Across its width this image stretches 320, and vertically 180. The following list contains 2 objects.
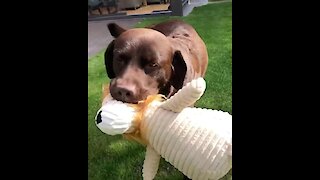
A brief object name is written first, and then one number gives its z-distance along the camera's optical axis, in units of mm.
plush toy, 936
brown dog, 972
